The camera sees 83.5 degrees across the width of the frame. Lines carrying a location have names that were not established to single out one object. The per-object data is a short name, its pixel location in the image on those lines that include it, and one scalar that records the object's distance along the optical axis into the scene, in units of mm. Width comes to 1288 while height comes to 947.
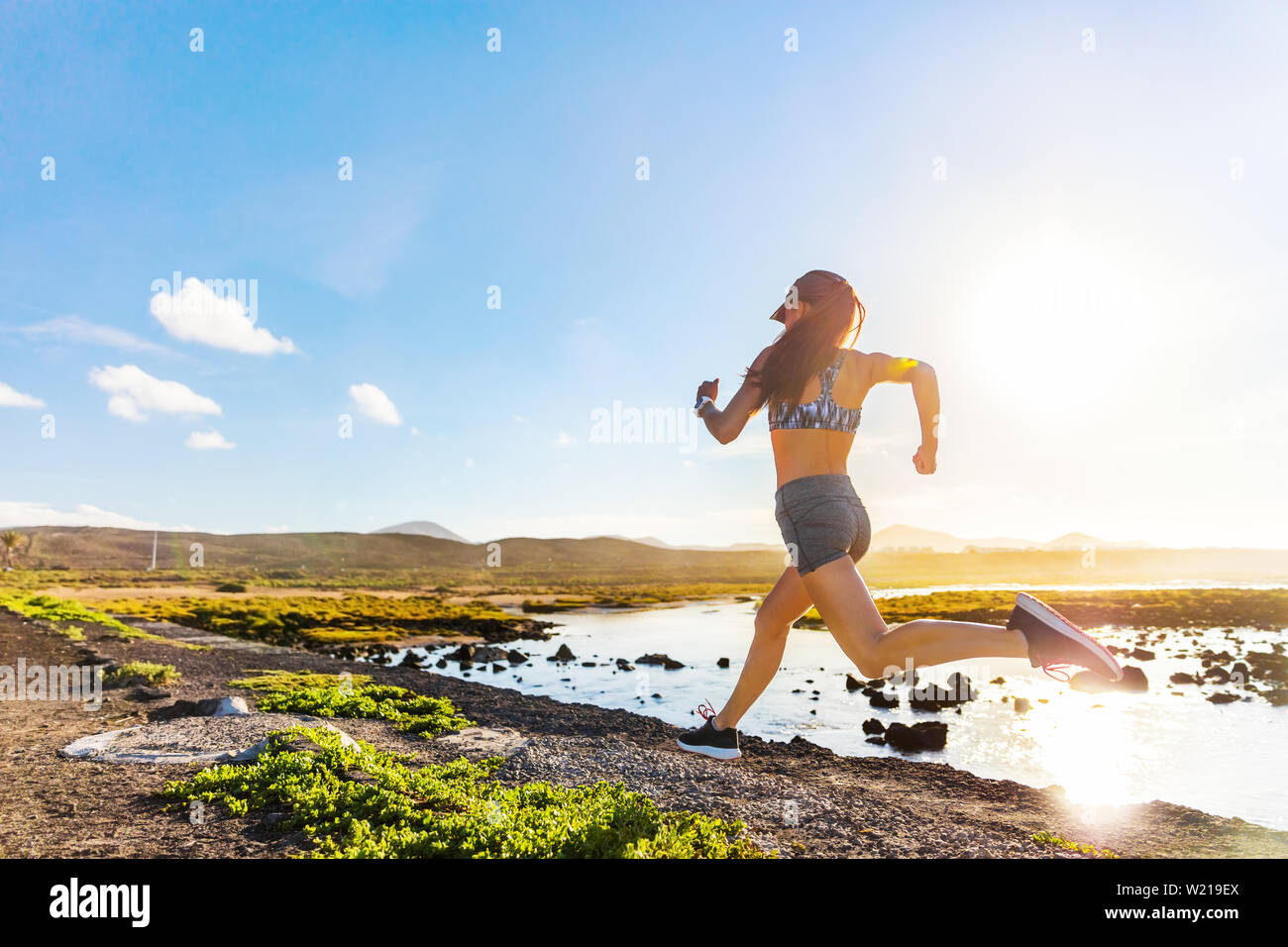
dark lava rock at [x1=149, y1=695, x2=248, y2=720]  10539
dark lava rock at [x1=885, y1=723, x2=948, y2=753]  12594
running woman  3719
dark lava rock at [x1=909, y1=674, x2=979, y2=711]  16552
